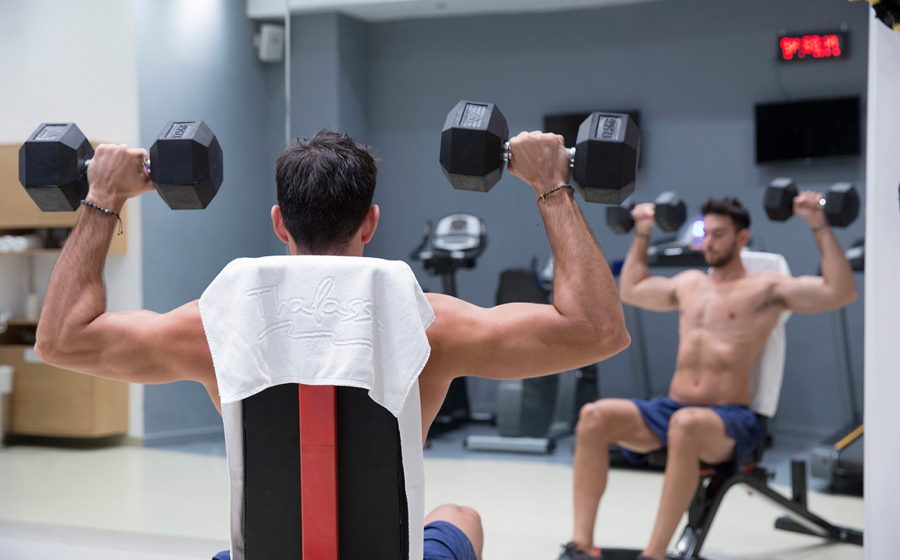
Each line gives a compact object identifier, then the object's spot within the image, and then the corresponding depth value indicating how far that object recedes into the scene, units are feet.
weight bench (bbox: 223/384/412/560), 5.51
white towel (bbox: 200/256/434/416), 5.33
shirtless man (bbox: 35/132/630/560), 5.62
